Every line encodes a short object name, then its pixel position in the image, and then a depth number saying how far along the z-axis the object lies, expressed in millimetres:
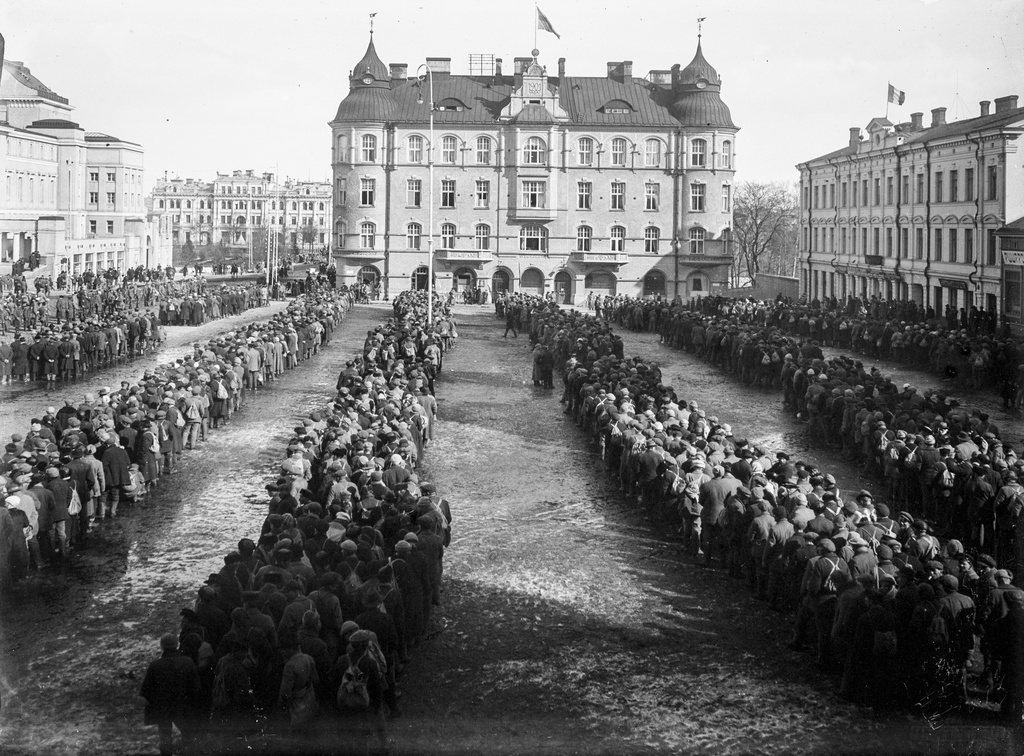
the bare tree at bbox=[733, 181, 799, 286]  108188
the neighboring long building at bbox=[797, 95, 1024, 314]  46250
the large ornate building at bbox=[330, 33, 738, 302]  72562
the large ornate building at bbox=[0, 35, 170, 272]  65750
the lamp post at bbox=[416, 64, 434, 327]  42625
